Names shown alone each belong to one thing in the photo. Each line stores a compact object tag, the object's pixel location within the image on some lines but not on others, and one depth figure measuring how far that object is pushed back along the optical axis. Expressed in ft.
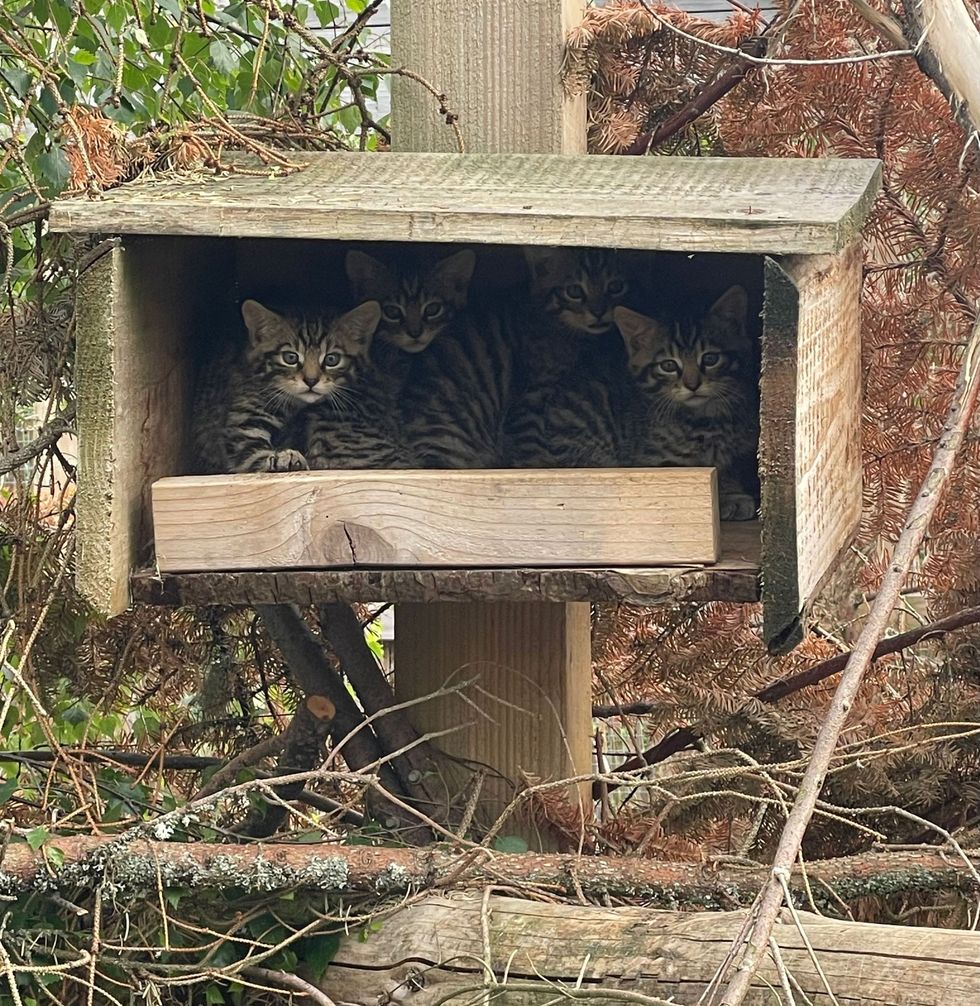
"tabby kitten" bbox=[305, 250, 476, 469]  9.70
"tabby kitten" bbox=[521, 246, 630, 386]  10.52
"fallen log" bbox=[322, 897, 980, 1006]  6.28
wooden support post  9.47
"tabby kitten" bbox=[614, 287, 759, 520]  9.74
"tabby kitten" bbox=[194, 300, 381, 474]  9.00
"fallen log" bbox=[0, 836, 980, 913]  7.50
